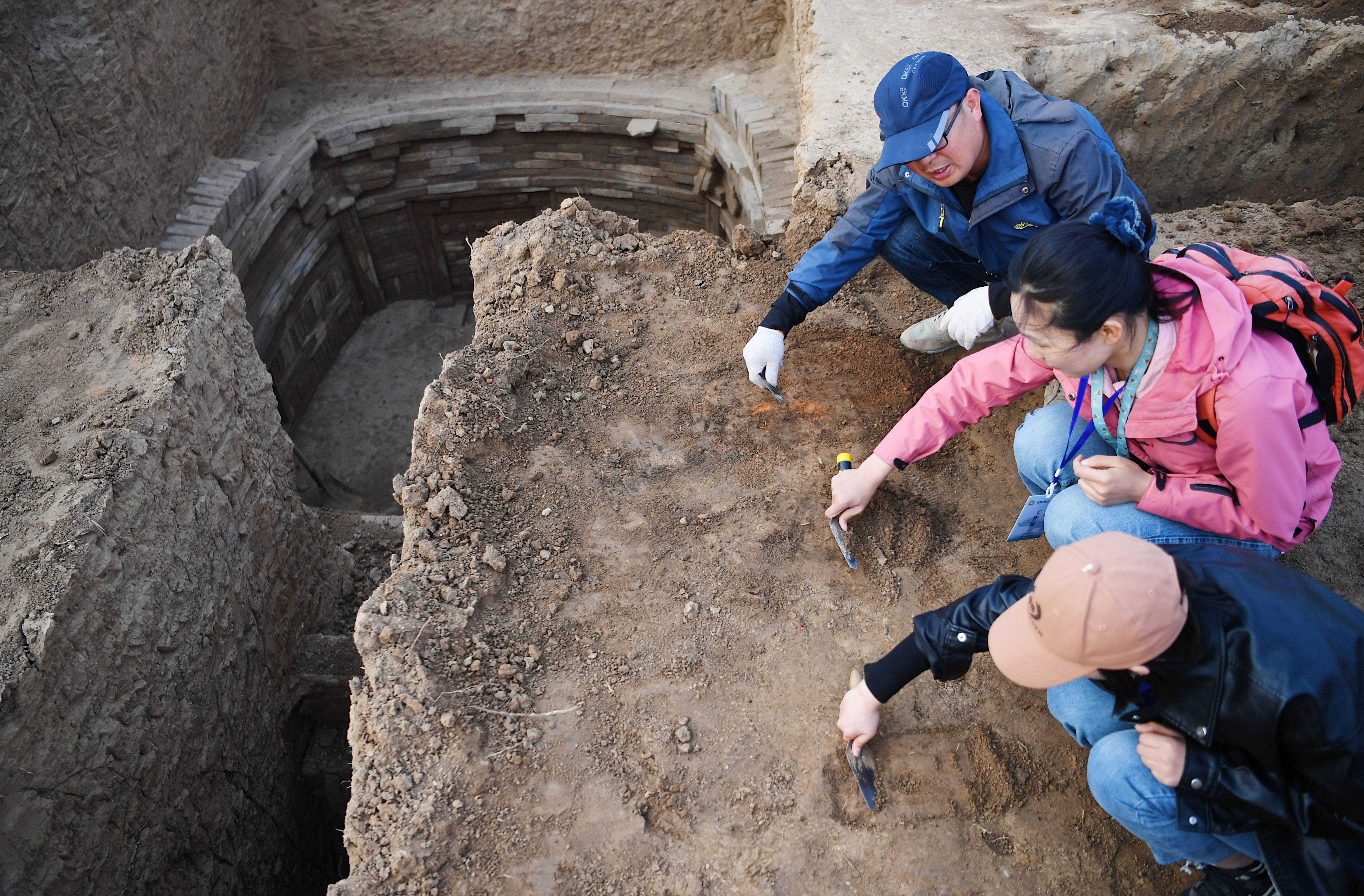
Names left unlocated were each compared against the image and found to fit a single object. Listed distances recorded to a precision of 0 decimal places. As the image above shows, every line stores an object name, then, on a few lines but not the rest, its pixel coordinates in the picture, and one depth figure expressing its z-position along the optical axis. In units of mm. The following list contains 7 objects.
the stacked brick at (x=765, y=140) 4992
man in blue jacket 2275
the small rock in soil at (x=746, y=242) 3342
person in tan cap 1394
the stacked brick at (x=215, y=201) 5242
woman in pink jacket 1716
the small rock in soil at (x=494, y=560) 2297
